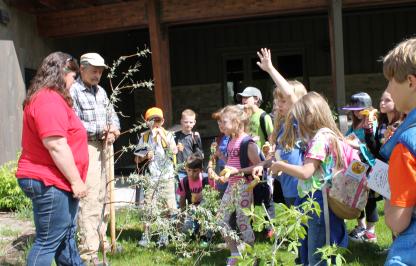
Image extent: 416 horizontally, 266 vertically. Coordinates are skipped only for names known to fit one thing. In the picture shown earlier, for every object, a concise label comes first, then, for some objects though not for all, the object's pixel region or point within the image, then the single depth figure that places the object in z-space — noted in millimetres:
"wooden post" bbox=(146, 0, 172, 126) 9023
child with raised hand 3639
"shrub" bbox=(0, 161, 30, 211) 6797
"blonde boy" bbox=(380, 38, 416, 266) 1937
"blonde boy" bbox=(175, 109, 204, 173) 6094
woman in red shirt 3408
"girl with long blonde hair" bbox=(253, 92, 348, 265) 3186
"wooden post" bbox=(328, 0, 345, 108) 8469
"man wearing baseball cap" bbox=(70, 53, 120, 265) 4551
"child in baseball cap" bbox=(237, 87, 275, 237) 5418
